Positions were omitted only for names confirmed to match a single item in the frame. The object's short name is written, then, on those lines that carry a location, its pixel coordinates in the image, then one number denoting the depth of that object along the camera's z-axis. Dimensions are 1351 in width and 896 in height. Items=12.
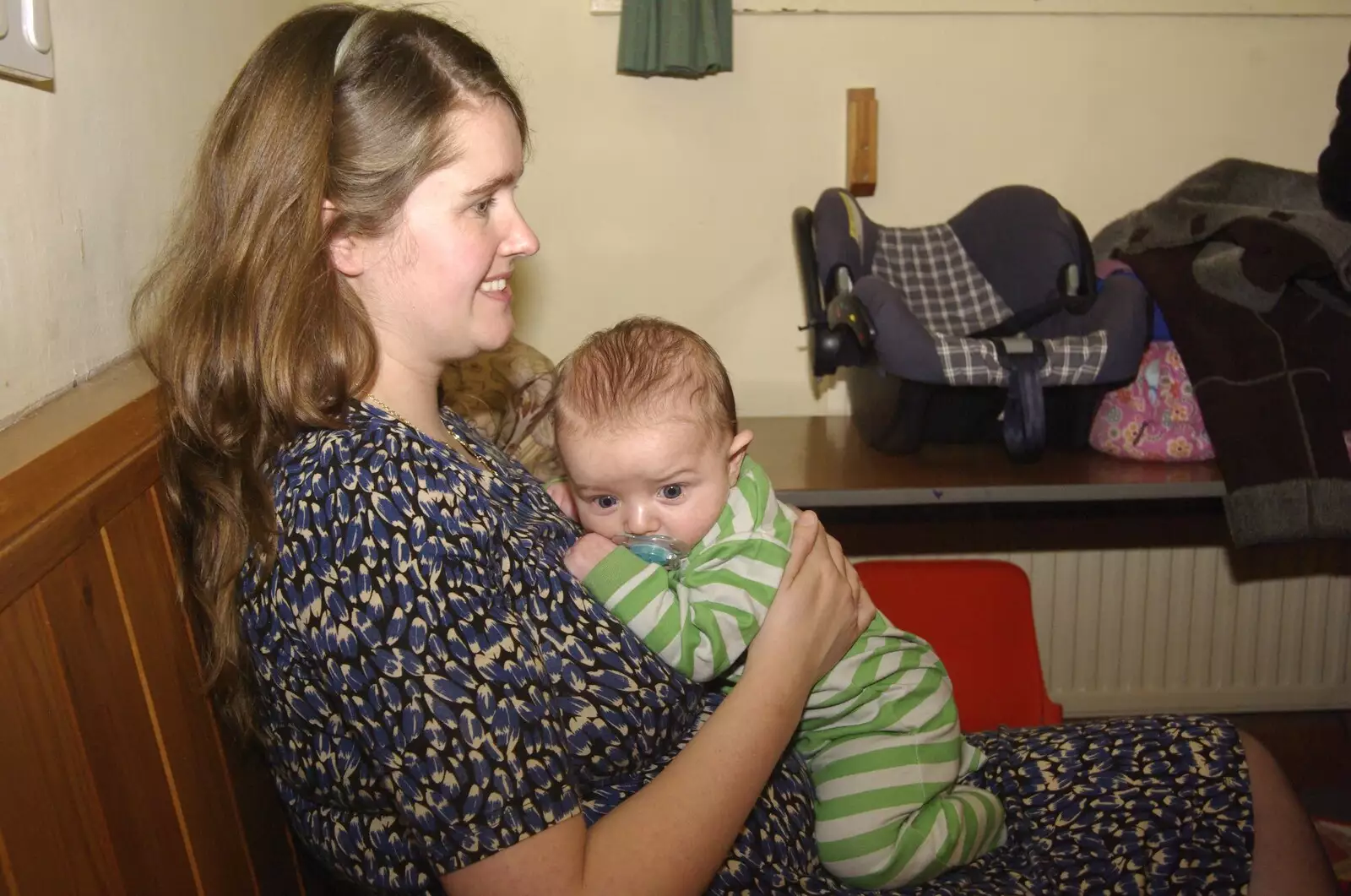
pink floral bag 2.09
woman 0.91
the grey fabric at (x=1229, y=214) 2.01
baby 1.18
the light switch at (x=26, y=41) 0.94
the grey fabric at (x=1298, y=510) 1.93
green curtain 2.35
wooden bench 0.75
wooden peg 2.46
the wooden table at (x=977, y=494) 2.00
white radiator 2.74
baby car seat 2.00
